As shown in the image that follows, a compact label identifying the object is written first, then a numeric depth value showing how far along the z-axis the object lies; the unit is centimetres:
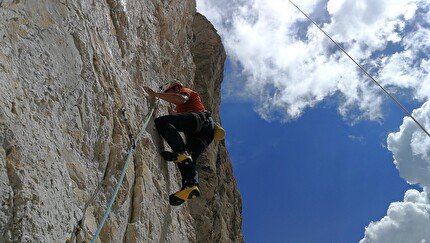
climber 607
